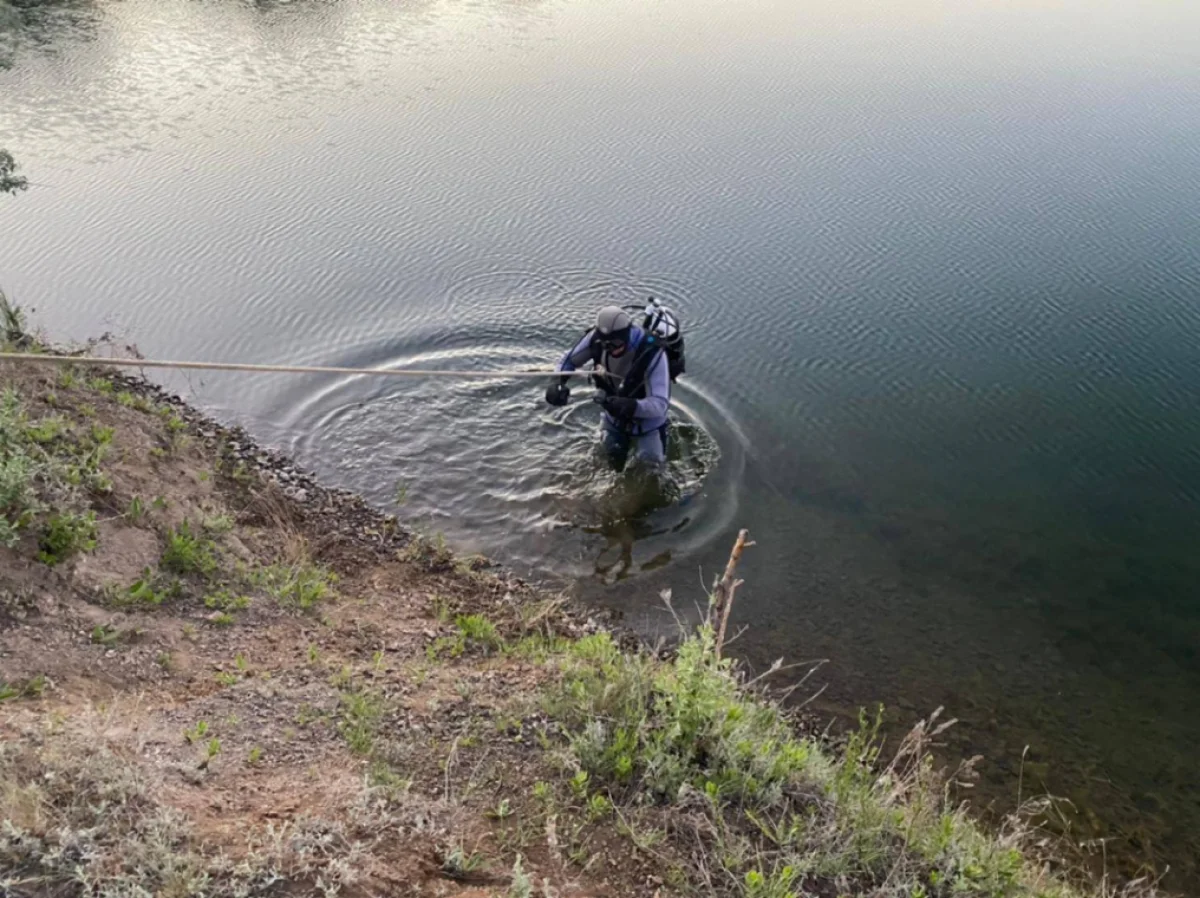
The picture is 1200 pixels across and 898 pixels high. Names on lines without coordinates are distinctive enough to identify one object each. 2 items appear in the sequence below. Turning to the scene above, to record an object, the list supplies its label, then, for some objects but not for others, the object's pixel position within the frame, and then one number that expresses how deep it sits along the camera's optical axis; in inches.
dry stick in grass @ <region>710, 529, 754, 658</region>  217.2
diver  391.9
